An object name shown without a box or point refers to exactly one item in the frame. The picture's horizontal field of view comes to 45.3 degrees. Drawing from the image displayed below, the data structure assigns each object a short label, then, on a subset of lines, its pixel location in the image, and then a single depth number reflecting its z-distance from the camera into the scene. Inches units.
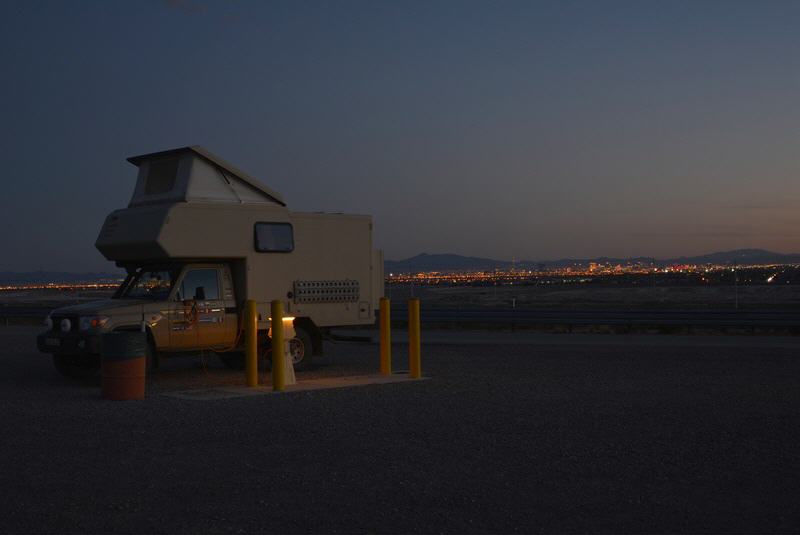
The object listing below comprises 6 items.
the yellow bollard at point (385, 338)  605.0
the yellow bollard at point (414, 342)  590.6
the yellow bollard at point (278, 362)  530.6
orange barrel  499.8
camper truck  585.3
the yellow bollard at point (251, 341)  546.0
